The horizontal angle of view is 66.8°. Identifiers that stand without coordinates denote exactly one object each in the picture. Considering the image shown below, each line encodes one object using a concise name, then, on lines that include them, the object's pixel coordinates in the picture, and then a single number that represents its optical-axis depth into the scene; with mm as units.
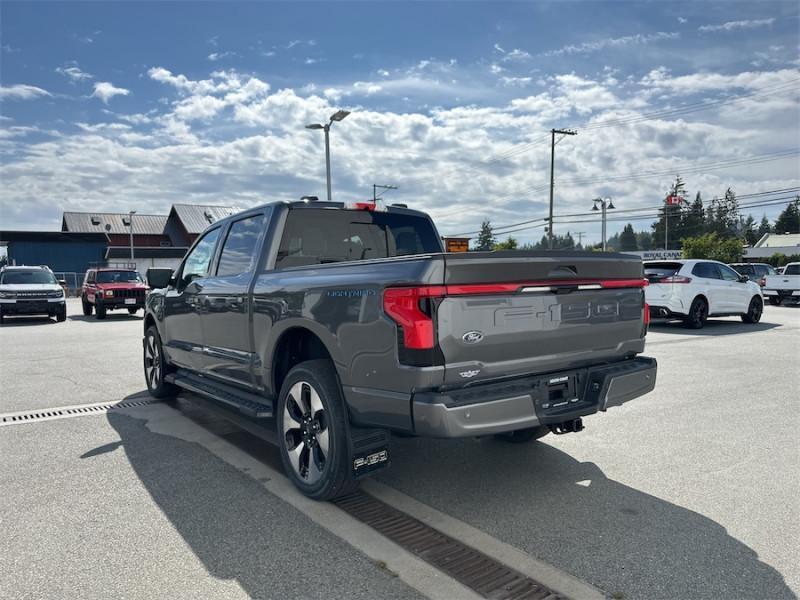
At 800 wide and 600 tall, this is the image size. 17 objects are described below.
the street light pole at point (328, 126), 21158
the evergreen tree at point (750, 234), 118019
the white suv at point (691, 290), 13773
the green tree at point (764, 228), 131475
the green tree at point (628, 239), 158238
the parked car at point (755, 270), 26562
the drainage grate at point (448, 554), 2777
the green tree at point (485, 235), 109150
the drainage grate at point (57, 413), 6054
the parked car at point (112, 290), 19641
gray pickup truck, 3133
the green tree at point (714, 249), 62781
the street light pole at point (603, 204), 47353
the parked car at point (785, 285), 23109
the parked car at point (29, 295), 17938
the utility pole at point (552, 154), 43722
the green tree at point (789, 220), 115000
